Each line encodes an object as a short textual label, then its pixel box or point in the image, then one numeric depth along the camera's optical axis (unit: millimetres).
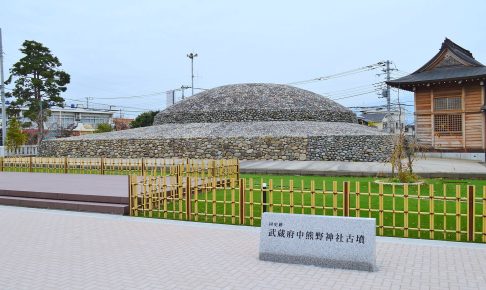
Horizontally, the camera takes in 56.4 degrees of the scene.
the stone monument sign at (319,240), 5777
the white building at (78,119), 61656
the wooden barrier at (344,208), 7363
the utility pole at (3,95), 30203
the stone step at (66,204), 10312
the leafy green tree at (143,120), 51125
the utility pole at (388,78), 39672
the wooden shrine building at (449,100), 26281
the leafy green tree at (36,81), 40750
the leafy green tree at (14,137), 35219
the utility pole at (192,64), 55691
